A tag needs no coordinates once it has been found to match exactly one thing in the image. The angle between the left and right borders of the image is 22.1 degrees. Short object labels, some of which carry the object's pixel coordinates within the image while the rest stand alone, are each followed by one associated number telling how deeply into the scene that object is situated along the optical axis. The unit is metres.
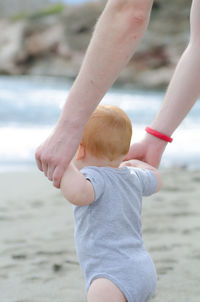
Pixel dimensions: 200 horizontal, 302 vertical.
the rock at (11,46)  24.27
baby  1.51
